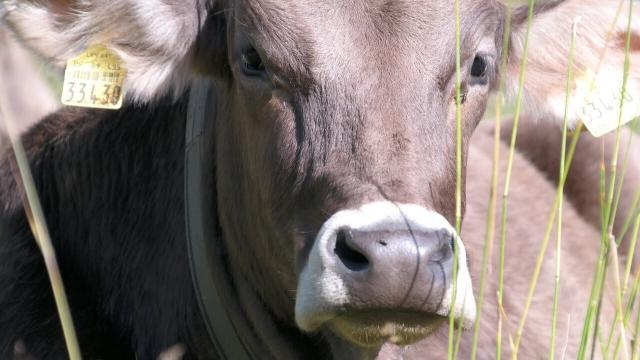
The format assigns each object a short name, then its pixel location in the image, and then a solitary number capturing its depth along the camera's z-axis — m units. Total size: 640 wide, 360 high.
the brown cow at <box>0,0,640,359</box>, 5.81
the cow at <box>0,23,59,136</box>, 14.03
